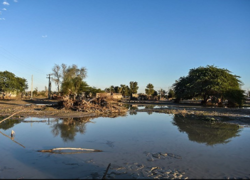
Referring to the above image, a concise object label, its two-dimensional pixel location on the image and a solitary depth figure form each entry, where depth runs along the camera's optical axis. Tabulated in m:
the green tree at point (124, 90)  80.50
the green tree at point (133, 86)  80.25
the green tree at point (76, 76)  52.06
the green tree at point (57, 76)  54.50
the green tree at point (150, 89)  74.22
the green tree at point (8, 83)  40.35
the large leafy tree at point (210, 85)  30.30
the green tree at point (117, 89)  77.81
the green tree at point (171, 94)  61.75
